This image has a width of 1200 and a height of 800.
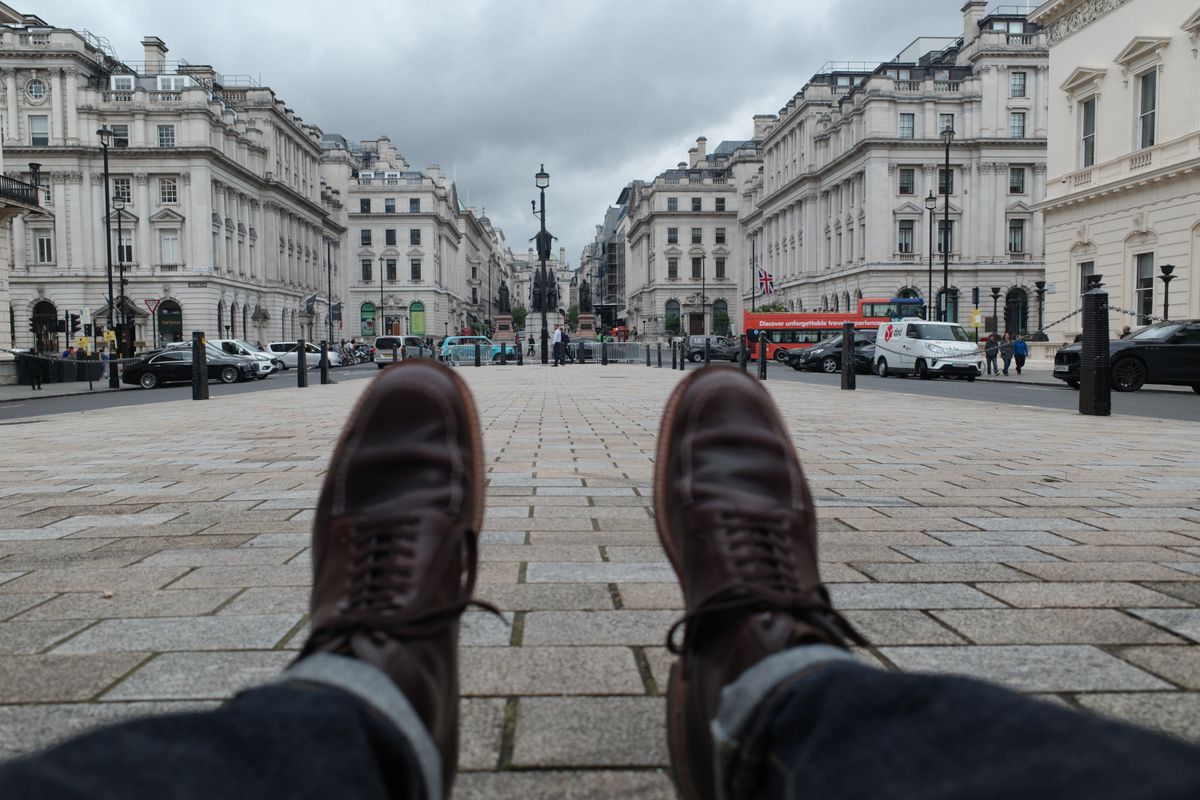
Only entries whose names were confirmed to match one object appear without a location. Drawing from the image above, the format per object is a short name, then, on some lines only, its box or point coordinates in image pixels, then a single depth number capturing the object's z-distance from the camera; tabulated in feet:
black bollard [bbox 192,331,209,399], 52.90
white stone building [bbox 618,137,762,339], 300.20
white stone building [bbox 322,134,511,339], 279.69
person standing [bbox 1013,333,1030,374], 88.86
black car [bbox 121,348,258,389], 82.69
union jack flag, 209.36
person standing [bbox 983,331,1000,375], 84.64
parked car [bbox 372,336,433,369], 155.07
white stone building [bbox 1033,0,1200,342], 80.38
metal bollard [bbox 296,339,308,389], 69.00
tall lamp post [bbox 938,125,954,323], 173.70
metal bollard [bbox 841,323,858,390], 55.31
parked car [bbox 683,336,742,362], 148.15
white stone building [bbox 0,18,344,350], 158.92
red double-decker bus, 143.95
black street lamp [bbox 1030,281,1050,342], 106.75
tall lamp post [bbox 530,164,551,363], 114.62
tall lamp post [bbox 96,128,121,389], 80.07
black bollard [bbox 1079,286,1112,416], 31.99
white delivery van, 80.74
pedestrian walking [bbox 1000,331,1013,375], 87.02
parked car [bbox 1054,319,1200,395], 52.65
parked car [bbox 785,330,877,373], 100.17
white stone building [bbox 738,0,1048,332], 178.19
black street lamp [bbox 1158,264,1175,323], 76.18
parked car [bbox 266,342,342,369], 135.93
